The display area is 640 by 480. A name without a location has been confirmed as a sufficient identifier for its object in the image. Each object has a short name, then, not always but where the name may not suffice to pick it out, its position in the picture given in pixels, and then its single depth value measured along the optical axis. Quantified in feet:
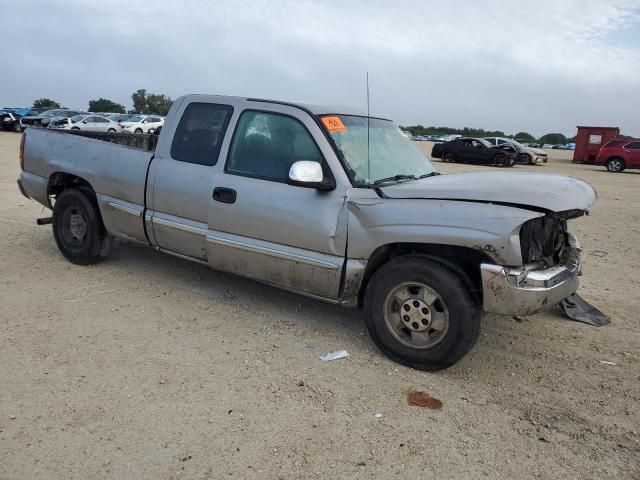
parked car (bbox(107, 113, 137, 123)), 115.14
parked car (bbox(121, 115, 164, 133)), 107.14
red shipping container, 103.50
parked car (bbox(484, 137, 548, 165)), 90.17
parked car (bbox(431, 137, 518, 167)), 85.15
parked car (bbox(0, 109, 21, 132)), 119.24
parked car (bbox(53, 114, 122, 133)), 103.55
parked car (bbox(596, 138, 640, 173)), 83.30
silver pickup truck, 11.12
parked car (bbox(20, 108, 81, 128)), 109.29
